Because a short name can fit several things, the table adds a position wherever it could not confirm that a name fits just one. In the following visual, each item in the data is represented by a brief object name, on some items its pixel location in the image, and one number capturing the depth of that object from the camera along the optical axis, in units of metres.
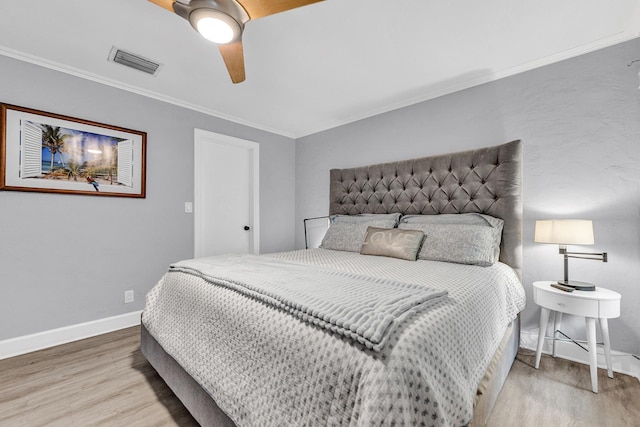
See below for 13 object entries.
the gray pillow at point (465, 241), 1.95
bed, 0.73
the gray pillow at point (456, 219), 2.18
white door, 3.16
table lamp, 1.73
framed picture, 2.08
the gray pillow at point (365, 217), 2.70
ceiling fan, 1.29
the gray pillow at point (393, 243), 2.14
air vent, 2.08
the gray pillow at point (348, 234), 2.63
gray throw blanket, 0.79
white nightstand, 1.61
